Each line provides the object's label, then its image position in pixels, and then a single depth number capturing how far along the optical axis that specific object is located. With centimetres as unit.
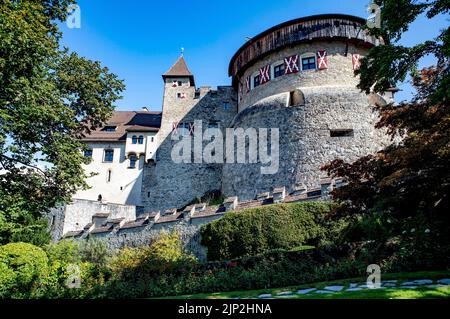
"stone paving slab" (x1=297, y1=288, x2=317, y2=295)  782
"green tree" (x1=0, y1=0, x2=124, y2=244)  1213
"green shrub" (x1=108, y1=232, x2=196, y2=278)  1471
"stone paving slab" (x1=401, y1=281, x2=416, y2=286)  694
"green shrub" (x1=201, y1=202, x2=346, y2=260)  1440
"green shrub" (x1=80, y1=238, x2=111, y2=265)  1875
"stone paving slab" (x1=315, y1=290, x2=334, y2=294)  731
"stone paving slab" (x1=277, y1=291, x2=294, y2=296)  801
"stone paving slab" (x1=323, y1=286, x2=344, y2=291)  769
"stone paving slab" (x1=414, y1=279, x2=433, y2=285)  685
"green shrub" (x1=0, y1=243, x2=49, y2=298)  1402
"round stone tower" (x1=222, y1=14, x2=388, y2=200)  2261
